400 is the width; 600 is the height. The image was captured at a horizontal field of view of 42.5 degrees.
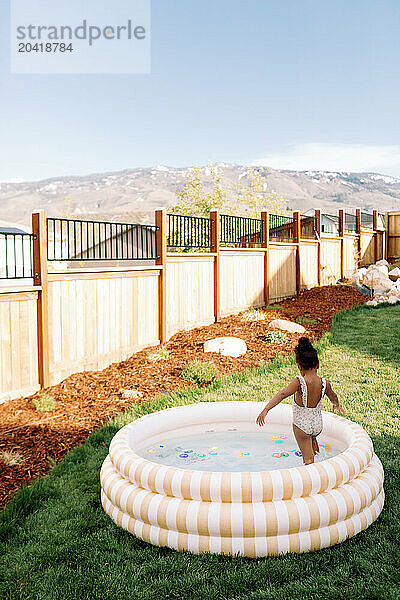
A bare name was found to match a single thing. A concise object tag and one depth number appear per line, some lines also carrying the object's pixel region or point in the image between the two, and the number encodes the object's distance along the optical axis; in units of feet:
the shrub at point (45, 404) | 19.33
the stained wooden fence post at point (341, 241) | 56.44
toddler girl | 12.15
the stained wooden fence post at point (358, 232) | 62.59
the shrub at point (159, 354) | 25.80
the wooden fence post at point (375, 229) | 70.40
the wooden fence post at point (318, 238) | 50.65
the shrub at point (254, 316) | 33.45
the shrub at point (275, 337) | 28.71
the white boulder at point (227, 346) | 26.40
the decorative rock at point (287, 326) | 31.01
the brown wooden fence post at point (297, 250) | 46.39
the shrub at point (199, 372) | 22.57
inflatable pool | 10.02
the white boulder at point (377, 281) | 48.21
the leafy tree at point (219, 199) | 108.88
